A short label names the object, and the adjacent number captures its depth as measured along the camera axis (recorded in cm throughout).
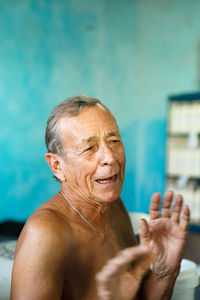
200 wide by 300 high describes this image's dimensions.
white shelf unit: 401
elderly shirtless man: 95
